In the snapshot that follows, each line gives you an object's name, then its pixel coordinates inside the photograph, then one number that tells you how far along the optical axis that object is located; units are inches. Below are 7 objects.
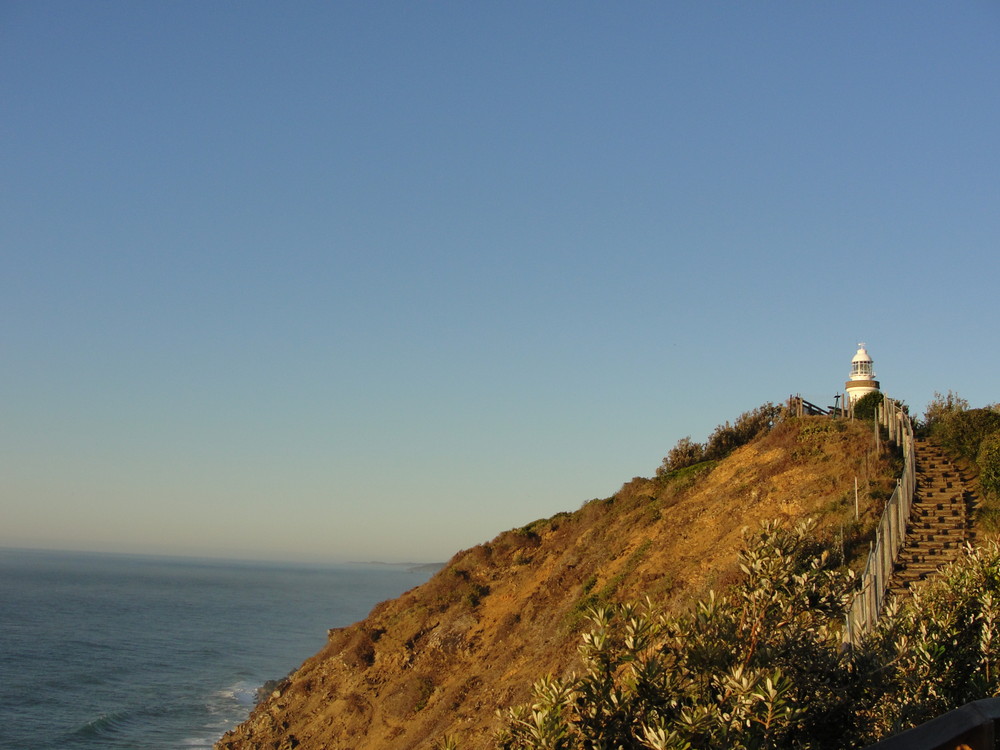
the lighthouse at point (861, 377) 1690.5
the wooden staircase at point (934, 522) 727.7
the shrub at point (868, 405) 1397.1
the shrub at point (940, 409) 1421.0
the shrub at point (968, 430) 1106.7
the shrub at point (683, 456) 1546.5
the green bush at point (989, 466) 886.6
